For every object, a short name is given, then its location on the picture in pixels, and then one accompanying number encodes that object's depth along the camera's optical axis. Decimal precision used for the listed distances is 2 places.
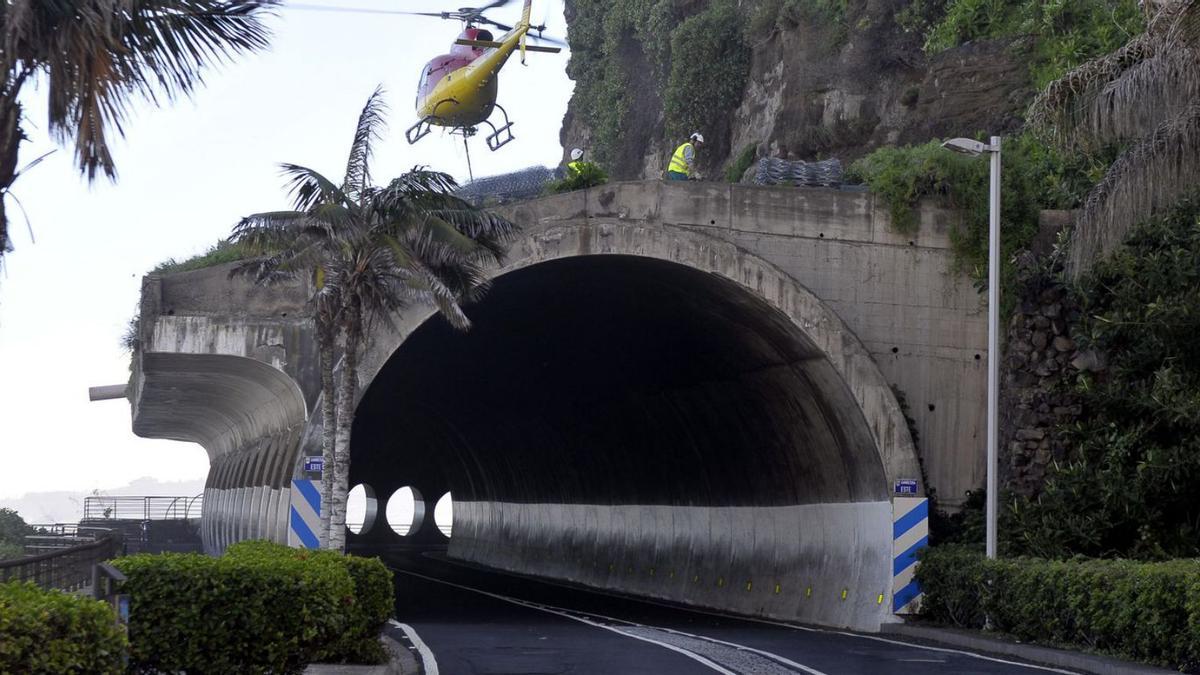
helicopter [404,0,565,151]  52.62
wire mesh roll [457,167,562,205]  32.91
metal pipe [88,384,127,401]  52.78
